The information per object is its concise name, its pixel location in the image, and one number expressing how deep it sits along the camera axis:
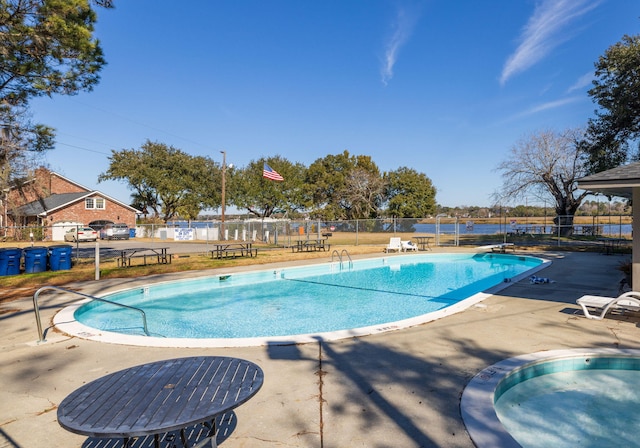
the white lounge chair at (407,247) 21.64
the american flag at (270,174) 25.27
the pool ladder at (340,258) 16.44
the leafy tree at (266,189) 45.00
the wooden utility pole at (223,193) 28.75
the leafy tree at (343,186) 48.75
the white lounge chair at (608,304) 6.29
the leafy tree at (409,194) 48.75
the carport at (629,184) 6.24
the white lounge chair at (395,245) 21.27
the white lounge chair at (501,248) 20.89
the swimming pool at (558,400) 3.27
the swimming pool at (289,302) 7.73
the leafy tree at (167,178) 44.25
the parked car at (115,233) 35.06
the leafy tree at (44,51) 9.41
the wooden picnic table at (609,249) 18.55
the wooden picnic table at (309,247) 20.75
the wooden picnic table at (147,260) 14.39
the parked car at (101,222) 38.19
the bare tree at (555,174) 30.11
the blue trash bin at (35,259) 12.54
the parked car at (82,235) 30.92
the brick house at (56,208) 33.09
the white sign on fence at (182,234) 31.50
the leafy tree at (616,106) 17.36
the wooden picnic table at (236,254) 17.59
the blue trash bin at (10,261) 12.02
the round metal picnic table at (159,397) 1.99
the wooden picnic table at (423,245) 22.94
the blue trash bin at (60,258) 13.09
